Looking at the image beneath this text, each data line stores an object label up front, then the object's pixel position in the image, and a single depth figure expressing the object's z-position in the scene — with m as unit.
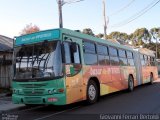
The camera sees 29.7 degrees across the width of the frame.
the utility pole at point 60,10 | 18.54
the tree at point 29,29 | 61.58
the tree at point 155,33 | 86.82
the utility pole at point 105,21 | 28.62
